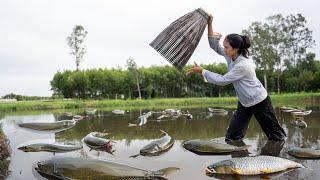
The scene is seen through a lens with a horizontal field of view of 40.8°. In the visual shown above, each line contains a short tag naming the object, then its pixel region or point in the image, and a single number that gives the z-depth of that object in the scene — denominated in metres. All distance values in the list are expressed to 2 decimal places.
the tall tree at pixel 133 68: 60.12
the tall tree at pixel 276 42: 57.69
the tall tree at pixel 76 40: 62.66
